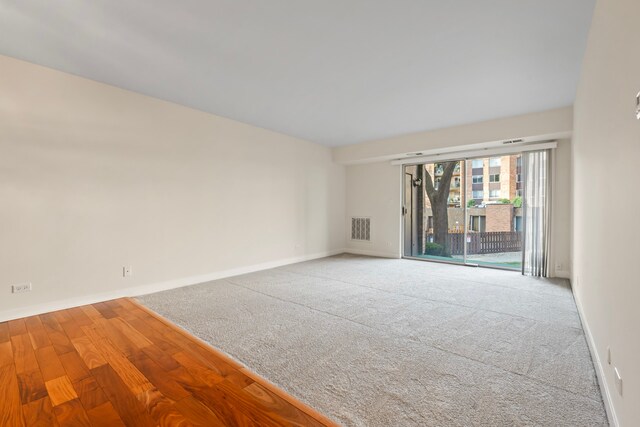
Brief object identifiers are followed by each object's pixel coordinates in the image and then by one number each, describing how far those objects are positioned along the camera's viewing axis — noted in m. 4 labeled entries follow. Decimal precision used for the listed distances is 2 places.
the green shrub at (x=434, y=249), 6.86
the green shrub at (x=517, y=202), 6.14
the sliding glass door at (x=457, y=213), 6.56
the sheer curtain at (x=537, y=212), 4.64
